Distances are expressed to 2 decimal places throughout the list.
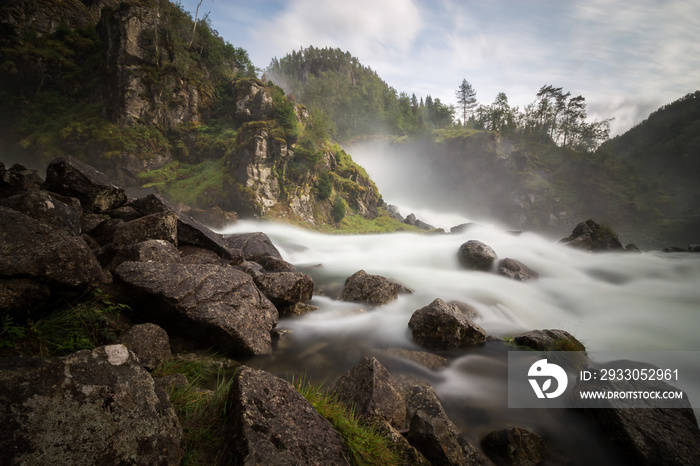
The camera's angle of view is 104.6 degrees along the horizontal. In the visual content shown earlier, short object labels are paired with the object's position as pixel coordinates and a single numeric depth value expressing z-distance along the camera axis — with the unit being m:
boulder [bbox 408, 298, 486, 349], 6.48
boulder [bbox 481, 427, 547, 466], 3.74
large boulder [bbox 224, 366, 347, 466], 2.31
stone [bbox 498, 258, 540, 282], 14.32
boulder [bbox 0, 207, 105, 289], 3.29
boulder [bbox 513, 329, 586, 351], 6.23
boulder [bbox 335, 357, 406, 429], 3.82
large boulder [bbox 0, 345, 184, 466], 1.80
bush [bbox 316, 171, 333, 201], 33.47
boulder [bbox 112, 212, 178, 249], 6.55
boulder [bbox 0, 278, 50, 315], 2.99
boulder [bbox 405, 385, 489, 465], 3.35
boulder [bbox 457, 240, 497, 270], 15.30
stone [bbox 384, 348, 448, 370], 5.82
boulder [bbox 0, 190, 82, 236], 4.58
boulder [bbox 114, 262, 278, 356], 4.57
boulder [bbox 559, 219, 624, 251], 23.42
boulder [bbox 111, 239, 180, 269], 5.58
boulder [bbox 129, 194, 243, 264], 8.34
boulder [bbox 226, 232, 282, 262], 12.61
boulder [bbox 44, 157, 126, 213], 8.03
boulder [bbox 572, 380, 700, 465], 3.78
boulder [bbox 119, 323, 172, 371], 3.81
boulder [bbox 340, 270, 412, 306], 9.08
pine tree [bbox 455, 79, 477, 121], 92.75
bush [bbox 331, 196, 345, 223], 34.06
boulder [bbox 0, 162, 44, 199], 6.32
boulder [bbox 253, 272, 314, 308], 7.23
